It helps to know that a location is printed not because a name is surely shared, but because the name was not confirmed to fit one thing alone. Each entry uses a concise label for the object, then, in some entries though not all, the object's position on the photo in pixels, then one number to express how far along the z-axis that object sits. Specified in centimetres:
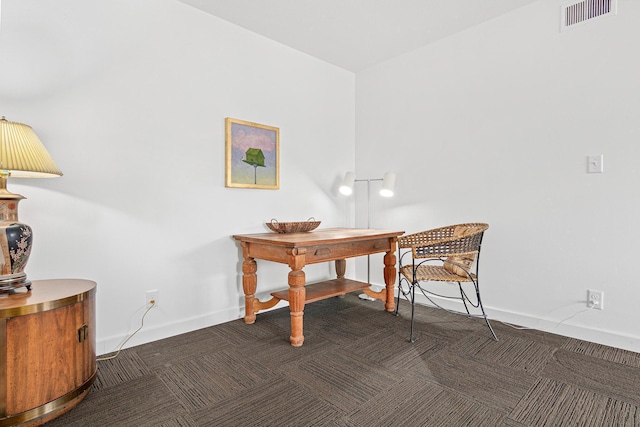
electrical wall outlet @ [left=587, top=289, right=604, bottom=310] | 230
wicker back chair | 237
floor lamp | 324
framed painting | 278
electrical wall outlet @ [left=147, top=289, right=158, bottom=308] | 236
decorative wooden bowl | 280
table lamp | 154
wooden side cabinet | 139
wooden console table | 231
